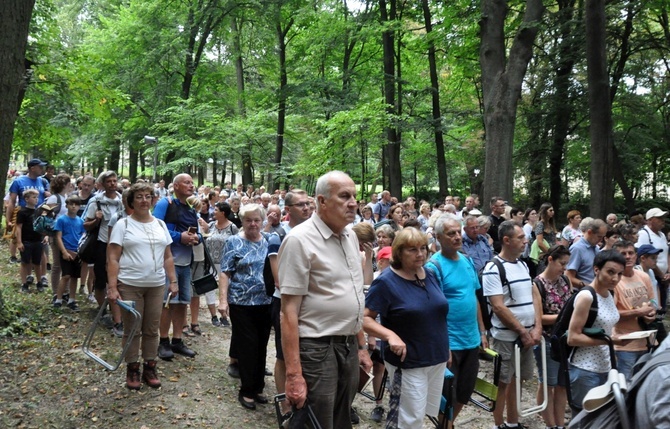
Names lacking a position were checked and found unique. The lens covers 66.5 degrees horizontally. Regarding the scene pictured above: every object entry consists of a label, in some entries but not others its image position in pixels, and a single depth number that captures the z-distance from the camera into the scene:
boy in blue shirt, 7.14
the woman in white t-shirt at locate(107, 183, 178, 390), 4.85
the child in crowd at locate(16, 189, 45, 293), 8.09
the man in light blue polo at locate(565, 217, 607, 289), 6.61
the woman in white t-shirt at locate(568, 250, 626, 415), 4.27
